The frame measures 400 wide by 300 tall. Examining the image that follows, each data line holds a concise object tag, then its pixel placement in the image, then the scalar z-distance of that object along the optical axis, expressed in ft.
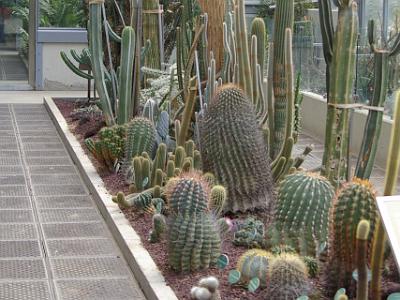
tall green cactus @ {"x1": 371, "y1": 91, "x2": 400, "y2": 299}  15.10
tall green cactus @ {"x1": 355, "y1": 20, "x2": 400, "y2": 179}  19.70
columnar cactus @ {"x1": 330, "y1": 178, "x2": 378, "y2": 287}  15.76
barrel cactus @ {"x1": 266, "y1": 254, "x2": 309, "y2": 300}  15.30
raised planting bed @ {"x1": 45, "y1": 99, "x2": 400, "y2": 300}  16.97
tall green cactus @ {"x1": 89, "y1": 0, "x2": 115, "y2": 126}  31.86
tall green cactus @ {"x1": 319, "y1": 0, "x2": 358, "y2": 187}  19.44
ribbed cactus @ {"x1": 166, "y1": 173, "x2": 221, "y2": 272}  17.89
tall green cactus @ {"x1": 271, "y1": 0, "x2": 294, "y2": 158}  24.31
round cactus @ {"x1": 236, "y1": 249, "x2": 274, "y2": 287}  16.99
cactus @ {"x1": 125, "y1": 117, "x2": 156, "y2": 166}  26.58
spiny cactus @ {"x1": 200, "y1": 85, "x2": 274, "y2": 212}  22.39
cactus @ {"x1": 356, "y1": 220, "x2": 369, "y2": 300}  12.54
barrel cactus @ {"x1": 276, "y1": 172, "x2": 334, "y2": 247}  17.78
